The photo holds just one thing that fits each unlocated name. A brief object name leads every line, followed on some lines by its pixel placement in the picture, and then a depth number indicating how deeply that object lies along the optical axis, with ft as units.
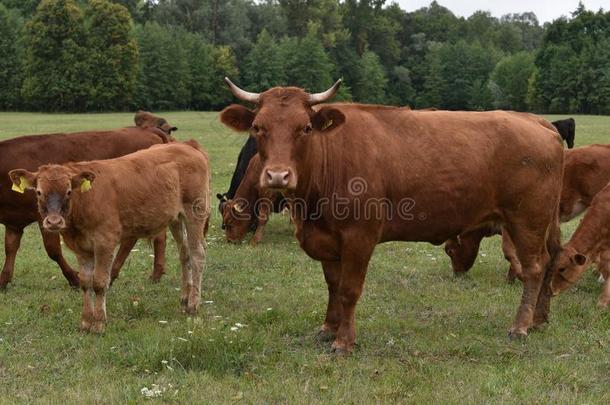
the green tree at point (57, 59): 230.89
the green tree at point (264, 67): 260.01
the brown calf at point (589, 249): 26.48
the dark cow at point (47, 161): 29.84
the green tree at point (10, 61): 239.91
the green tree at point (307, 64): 269.23
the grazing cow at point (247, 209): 41.57
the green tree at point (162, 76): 251.19
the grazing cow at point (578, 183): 32.60
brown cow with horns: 20.90
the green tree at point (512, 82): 295.28
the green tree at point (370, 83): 293.02
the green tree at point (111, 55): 236.02
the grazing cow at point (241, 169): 45.57
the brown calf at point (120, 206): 23.02
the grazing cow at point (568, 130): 51.88
